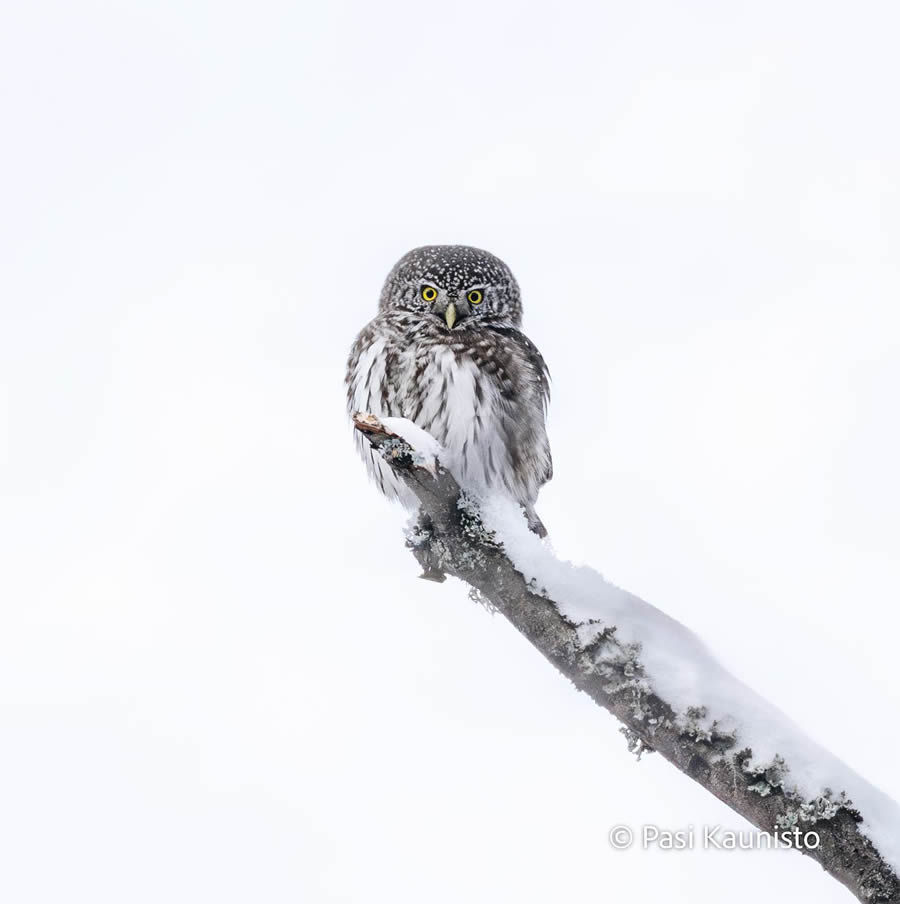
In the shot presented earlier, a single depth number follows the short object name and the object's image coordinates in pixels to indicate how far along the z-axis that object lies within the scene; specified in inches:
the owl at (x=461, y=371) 400.2
